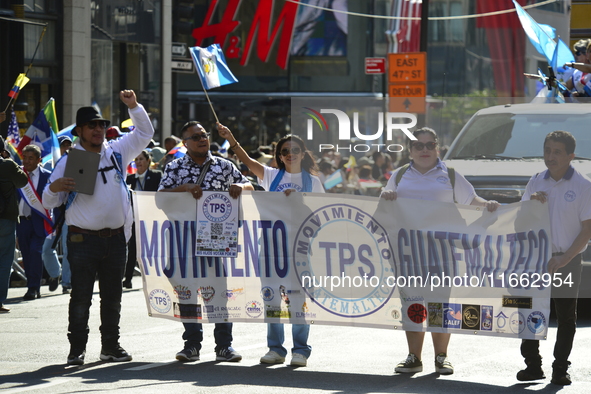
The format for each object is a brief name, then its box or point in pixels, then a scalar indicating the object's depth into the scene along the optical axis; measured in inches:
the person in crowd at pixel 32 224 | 822.9
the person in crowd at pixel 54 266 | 850.8
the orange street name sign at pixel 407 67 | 1111.0
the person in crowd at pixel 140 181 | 887.2
